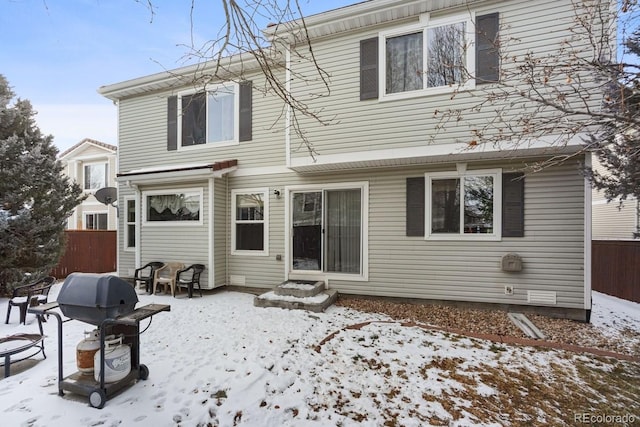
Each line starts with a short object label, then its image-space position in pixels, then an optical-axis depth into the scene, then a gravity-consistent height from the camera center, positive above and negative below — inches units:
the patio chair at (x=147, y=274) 281.6 -62.6
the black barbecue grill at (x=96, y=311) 102.9 -36.3
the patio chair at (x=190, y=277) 263.9 -60.2
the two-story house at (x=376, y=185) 203.9 +24.7
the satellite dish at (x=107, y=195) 337.4 +20.3
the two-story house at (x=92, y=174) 605.0 +81.8
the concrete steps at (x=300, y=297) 219.5 -66.5
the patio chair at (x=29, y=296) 190.5 -58.8
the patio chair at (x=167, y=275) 269.3 -60.5
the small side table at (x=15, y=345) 123.1 -59.7
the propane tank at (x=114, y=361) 107.7 -55.7
